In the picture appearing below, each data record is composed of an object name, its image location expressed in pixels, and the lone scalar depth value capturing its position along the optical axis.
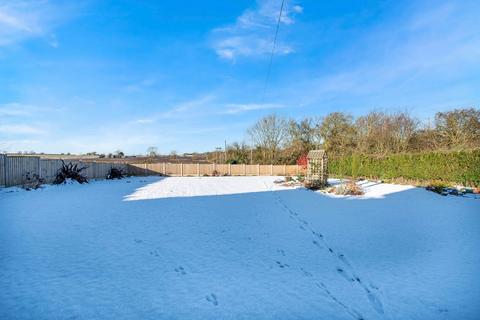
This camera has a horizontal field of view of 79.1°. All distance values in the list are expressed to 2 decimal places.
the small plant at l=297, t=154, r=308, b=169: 19.71
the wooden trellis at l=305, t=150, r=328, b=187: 15.44
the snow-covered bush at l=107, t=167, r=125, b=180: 20.38
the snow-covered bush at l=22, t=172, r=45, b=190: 12.07
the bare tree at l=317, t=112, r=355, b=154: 27.80
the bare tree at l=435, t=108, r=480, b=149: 19.02
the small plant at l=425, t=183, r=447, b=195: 11.09
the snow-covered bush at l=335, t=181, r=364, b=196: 11.66
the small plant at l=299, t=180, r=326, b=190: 14.21
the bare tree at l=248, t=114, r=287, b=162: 33.12
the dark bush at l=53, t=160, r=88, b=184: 14.72
